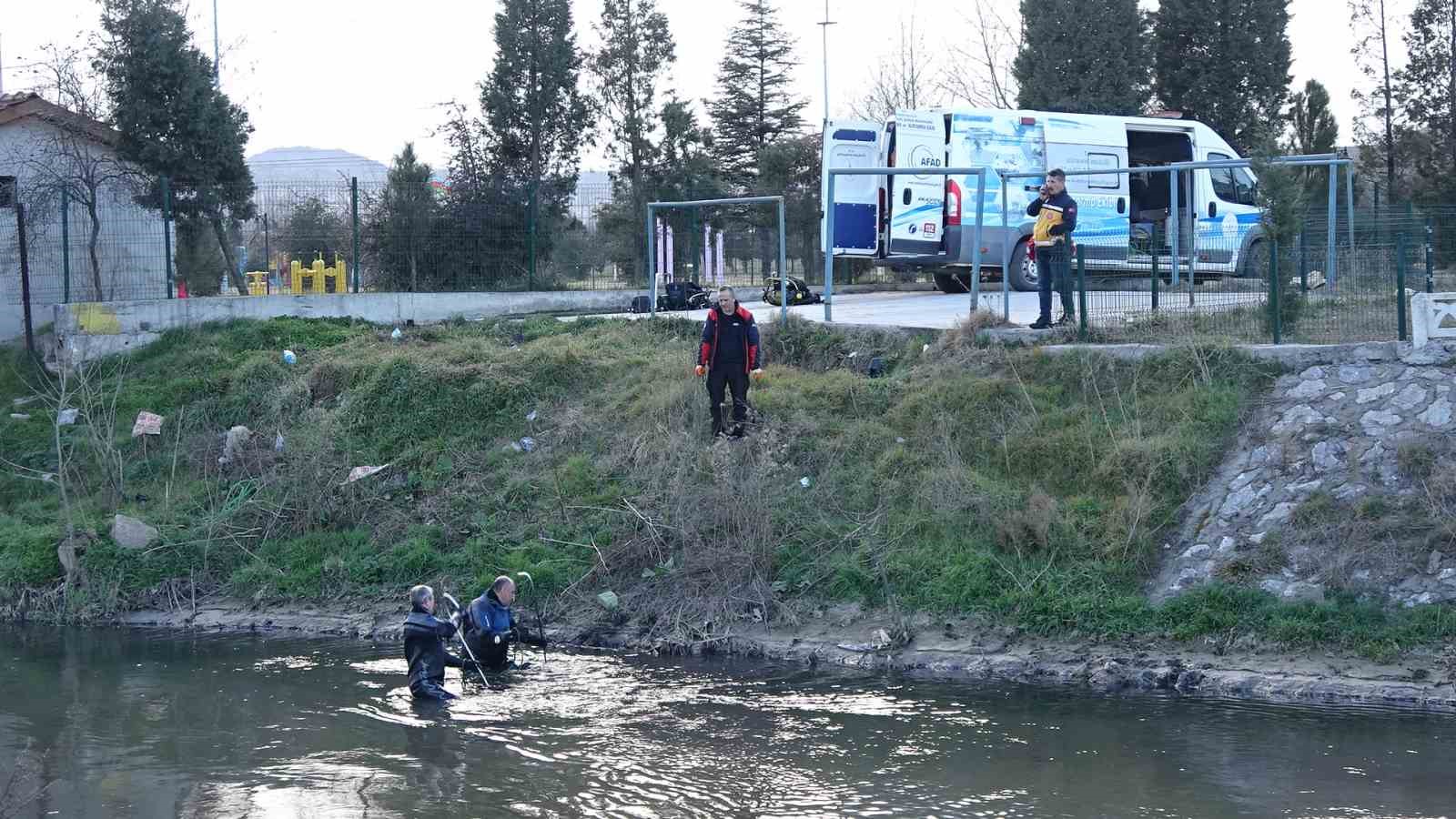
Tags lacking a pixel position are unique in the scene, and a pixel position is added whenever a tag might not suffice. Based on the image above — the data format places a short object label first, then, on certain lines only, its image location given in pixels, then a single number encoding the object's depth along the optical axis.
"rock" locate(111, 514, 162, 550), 15.16
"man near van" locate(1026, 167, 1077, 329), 15.37
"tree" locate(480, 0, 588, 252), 29.72
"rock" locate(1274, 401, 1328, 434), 12.88
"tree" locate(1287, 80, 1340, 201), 34.12
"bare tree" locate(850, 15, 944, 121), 42.78
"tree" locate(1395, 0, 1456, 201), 29.02
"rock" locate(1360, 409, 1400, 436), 12.49
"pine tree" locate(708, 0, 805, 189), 39.50
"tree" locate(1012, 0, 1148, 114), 32.38
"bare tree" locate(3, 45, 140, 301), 21.27
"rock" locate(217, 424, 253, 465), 16.86
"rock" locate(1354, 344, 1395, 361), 13.19
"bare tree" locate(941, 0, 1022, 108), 40.23
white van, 20.62
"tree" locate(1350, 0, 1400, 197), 30.12
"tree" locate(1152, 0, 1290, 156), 33.19
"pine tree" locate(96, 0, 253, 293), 22.67
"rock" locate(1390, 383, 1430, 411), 12.59
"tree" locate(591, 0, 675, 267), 33.19
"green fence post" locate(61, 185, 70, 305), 20.52
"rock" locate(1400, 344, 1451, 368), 12.88
